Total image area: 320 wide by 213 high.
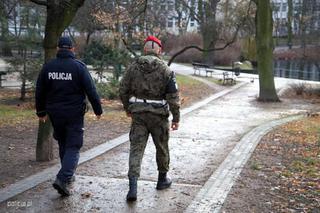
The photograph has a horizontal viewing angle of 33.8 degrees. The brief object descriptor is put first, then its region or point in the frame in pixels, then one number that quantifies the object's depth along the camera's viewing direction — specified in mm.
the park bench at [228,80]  28811
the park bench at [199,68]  35894
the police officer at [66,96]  5953
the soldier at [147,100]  6059
